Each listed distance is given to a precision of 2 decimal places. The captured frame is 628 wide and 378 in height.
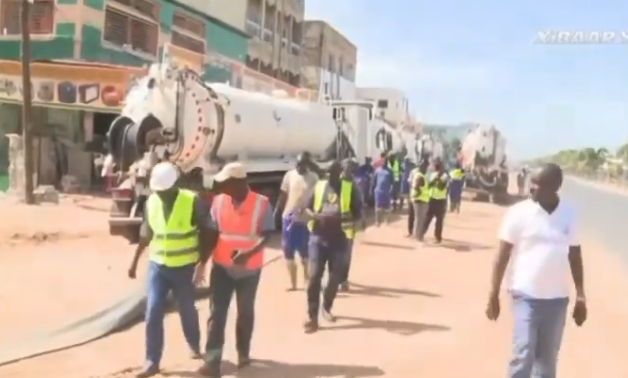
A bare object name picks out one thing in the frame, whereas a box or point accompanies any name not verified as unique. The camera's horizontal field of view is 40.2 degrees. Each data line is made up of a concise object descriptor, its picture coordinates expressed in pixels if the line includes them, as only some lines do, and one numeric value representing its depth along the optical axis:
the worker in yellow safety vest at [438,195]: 15.76
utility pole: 19.47
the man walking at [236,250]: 6.47
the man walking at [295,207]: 10.15
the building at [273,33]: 39.89
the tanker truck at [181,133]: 13.38
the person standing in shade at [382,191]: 18.55
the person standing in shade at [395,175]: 24.11
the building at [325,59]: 51.19
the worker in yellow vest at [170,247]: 6.30
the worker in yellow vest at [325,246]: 8.07
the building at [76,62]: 22.92
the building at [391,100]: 49.40
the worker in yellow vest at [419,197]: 16.08
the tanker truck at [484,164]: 34.12
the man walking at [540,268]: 4.98
